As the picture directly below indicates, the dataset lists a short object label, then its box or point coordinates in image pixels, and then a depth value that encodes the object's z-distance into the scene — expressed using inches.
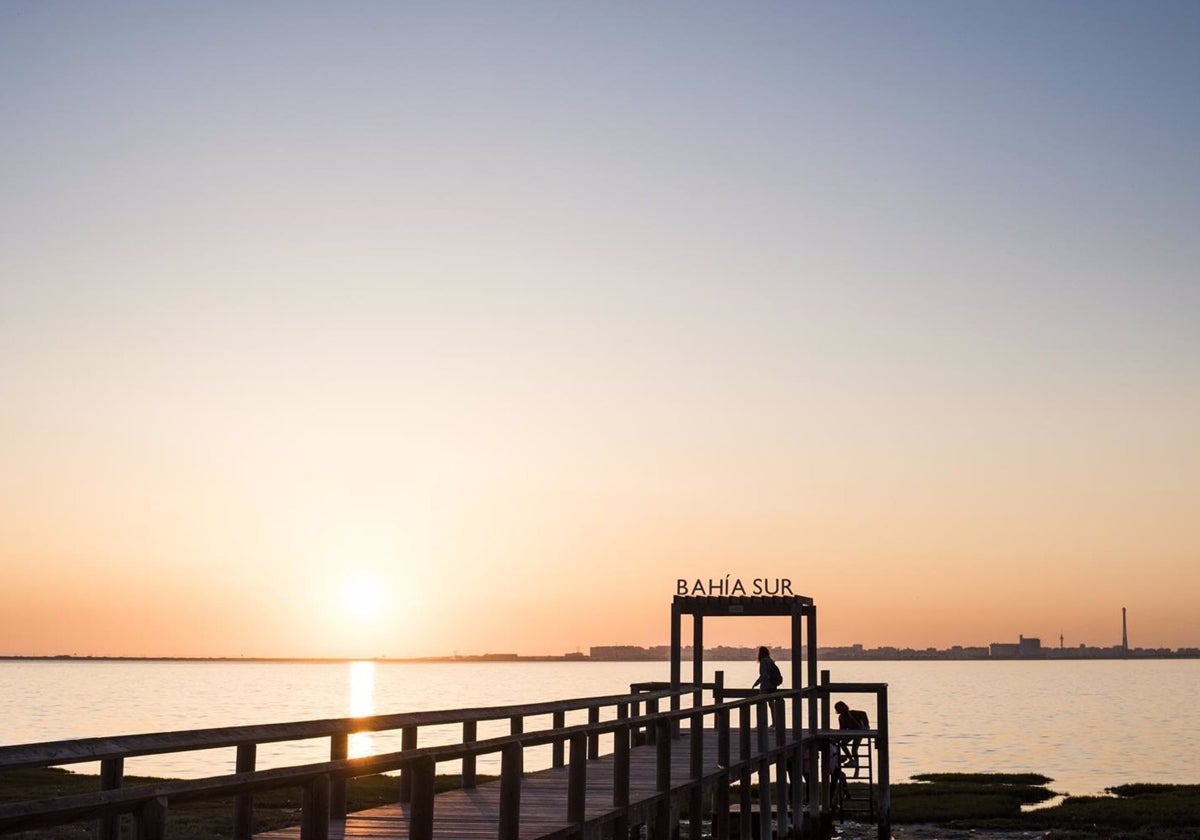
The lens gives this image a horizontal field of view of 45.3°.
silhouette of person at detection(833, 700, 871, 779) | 1103.0
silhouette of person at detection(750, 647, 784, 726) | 1008.2
